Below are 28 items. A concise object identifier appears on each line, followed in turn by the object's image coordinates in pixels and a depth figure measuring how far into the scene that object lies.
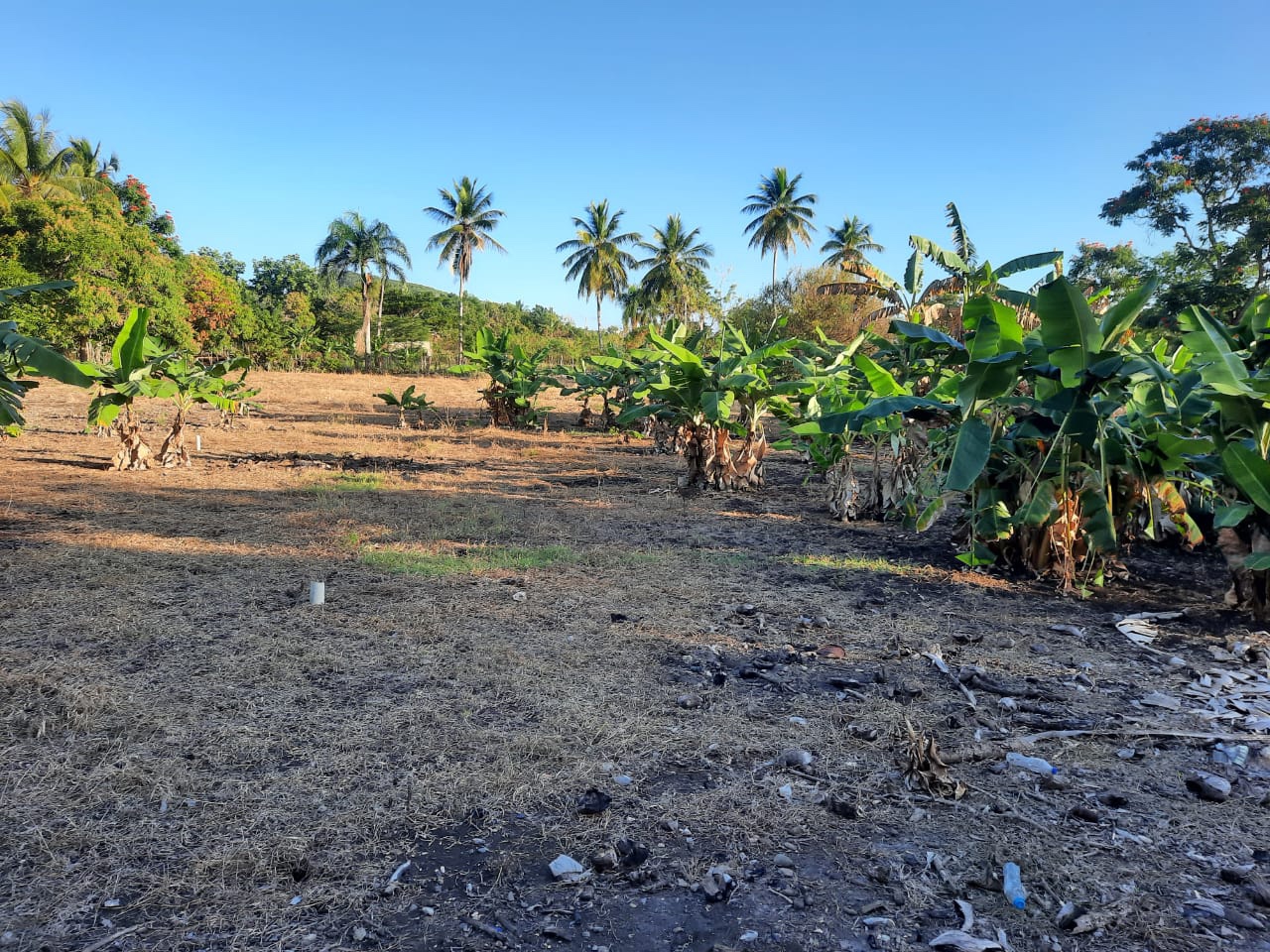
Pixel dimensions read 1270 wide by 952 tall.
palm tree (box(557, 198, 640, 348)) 44.72
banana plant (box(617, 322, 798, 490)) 9.21
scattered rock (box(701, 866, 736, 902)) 2.31
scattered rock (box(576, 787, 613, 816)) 2.74
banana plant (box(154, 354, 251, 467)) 9.93
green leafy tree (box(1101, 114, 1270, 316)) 20.58
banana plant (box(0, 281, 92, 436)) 5.04
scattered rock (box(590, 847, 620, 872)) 2.44
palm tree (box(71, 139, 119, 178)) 34.62
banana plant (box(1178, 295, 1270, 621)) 4.39
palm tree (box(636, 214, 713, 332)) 42.09
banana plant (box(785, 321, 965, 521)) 6.47
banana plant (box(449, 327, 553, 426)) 17.53
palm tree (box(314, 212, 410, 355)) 43.81
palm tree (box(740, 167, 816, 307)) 41.88
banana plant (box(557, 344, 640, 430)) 16.67
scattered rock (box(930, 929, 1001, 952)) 2.06
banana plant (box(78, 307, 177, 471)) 8.73
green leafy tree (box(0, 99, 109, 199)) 27.14
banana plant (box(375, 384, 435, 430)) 16.72
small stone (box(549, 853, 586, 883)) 2.39
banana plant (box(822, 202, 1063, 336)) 7.15
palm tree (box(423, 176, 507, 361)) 43.44
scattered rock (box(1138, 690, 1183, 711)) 3.72
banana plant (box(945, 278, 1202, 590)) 4.84
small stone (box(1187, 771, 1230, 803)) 2.85
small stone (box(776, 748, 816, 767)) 3.12
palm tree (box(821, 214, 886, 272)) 38.19
